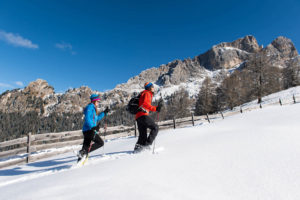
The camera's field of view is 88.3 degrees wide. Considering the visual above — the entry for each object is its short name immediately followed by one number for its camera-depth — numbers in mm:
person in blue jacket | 4184
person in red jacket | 4133
